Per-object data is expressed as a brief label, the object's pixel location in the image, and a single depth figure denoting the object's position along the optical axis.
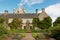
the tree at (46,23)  21.94
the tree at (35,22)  22.94
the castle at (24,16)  25.37
